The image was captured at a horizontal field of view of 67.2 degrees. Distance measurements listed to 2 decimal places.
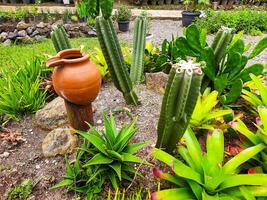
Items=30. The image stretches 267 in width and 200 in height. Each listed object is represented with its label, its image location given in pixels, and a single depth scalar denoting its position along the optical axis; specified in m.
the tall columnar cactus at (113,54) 1.58
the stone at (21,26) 4.32
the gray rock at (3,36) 4.09
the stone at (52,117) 1.76
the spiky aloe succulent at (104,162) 1.29
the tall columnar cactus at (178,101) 1.11
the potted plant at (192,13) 4.98
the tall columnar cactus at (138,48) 1.89
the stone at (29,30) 4.28
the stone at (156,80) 1.99
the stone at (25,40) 4.07
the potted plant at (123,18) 4.73
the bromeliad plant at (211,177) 1.13
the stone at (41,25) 4.38
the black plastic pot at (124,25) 4.75
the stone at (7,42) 3.97
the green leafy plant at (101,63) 2.17
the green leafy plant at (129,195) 1.24
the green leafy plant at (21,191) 1.37
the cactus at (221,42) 1.62
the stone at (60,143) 1.53
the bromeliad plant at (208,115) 1.46
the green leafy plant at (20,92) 1.87
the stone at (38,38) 4.17
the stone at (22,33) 4.14
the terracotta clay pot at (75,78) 1.42
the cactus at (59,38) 1.75
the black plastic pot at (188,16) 4.98
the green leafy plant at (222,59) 1.61
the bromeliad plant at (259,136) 1.29
